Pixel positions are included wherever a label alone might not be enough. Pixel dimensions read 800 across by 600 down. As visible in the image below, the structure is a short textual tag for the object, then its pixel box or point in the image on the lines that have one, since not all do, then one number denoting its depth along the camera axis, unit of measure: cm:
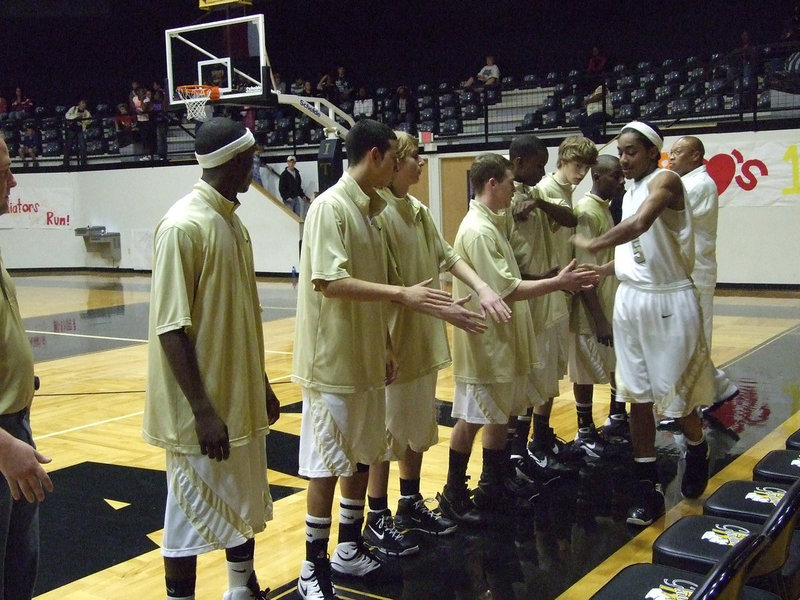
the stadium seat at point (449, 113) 1708
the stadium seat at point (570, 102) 1593
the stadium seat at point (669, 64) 1522
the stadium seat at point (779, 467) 346
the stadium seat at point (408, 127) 1725
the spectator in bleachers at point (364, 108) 1814
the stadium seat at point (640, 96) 1498
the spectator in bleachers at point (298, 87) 2009
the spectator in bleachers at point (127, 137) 1950
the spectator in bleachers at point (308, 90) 1938
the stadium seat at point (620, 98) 1523
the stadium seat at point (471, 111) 1703
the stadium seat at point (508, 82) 1631
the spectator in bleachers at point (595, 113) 1329
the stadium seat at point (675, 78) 1511
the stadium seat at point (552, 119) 1544
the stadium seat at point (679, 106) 1423
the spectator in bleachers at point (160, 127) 1870
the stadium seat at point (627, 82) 1565
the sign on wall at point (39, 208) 1973
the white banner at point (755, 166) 1230
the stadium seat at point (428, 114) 1736
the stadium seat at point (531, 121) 1576
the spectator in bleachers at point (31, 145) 2064
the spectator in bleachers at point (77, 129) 1959
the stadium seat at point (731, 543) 237
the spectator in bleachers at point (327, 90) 1892
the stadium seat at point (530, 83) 1670
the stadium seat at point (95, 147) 2044
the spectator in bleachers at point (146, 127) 1891
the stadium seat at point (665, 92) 1462
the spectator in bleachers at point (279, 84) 2068
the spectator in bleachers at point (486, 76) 1794
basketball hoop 1330
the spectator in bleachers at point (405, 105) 1783
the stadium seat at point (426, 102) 1780
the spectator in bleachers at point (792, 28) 1470
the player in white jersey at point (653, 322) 423
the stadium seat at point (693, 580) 191
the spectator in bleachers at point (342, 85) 1878
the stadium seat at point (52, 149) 2072
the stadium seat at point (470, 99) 1736
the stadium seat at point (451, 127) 1656
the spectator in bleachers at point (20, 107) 2191
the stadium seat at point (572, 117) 1527
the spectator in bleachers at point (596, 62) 1695
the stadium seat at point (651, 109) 1399
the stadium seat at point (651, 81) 1515
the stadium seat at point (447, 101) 1814
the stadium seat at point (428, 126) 1709
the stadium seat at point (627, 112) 1484
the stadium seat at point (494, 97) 1685
